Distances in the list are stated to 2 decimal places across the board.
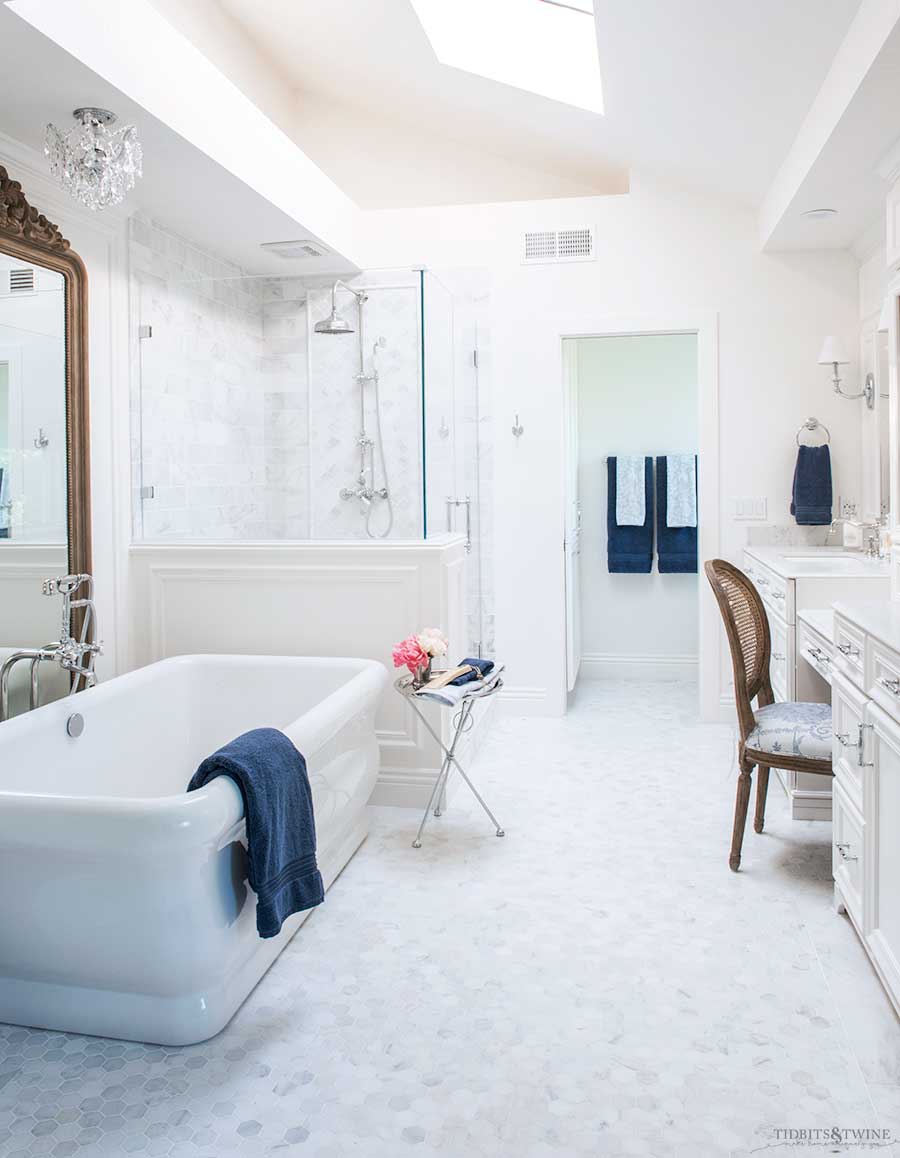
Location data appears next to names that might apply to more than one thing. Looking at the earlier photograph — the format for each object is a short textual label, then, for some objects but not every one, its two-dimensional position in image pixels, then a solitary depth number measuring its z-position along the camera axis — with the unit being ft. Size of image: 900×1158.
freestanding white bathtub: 5.85
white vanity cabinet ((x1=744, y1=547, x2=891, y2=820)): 10.09
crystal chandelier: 7.93
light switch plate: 15.06
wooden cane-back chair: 8.73
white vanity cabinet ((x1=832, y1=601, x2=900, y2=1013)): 6.32
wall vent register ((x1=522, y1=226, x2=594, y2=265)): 15.33
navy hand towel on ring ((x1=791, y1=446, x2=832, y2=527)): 14.37
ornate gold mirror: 9.25
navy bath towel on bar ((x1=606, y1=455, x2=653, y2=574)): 18.76
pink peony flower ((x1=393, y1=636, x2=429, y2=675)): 10.23
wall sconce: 13.97
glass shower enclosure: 11.60
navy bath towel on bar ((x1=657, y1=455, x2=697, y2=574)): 18.74
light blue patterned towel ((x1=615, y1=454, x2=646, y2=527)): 18.53
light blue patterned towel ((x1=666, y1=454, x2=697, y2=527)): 18.39
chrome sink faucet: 12.63
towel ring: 14.70
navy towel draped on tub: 6.47
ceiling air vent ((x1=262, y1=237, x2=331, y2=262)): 13.17
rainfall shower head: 11.71
